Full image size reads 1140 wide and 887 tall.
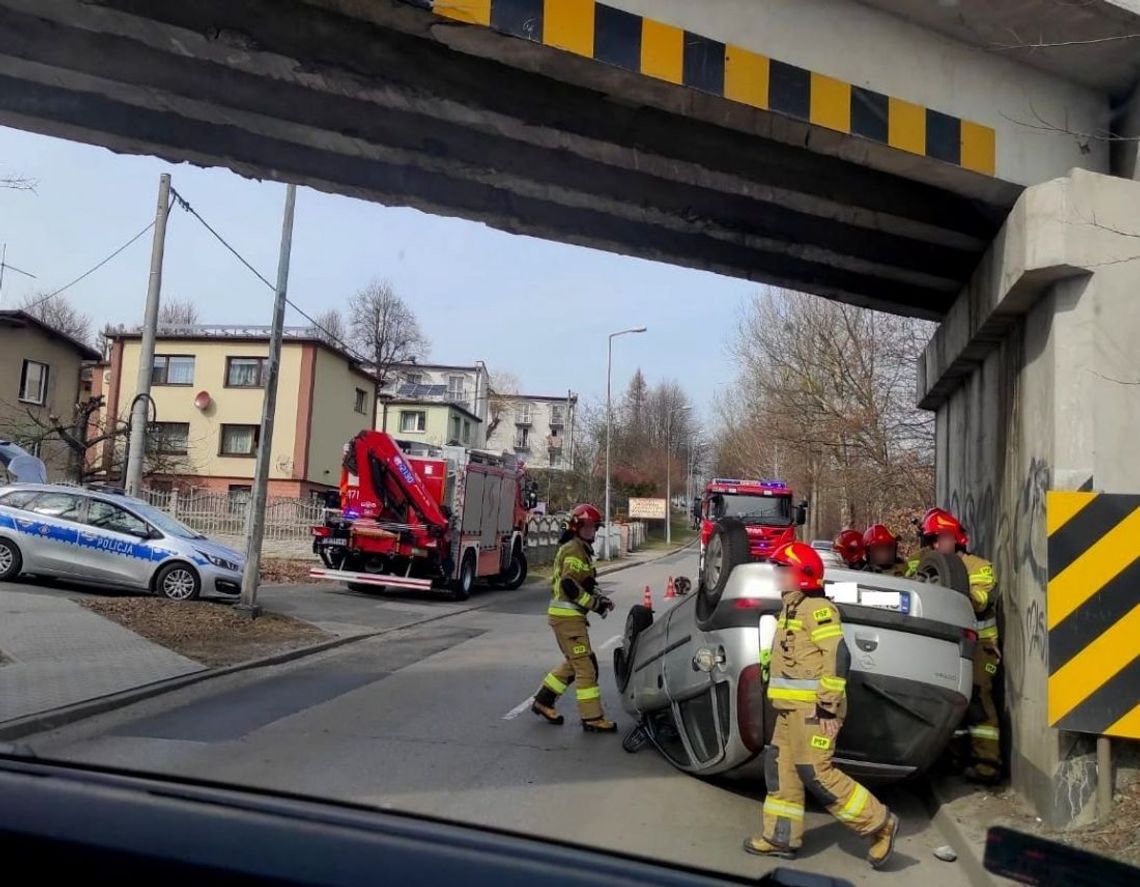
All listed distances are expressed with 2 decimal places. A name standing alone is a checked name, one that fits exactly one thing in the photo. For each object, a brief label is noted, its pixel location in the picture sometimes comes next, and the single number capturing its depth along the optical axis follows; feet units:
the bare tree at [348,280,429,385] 238.68
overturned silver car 18.53
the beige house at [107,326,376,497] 141.59
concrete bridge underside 17.88
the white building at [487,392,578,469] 309.83
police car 48.37
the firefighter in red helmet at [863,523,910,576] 27.14
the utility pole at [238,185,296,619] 44.83
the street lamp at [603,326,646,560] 140.03
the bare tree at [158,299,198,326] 233.51
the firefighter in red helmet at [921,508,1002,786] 20.74
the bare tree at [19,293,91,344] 191.33
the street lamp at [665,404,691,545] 219.12
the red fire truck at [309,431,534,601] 63.57
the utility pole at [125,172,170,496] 53.31
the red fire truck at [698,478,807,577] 72.18
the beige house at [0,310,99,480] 114.52
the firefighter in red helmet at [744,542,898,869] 16.81
